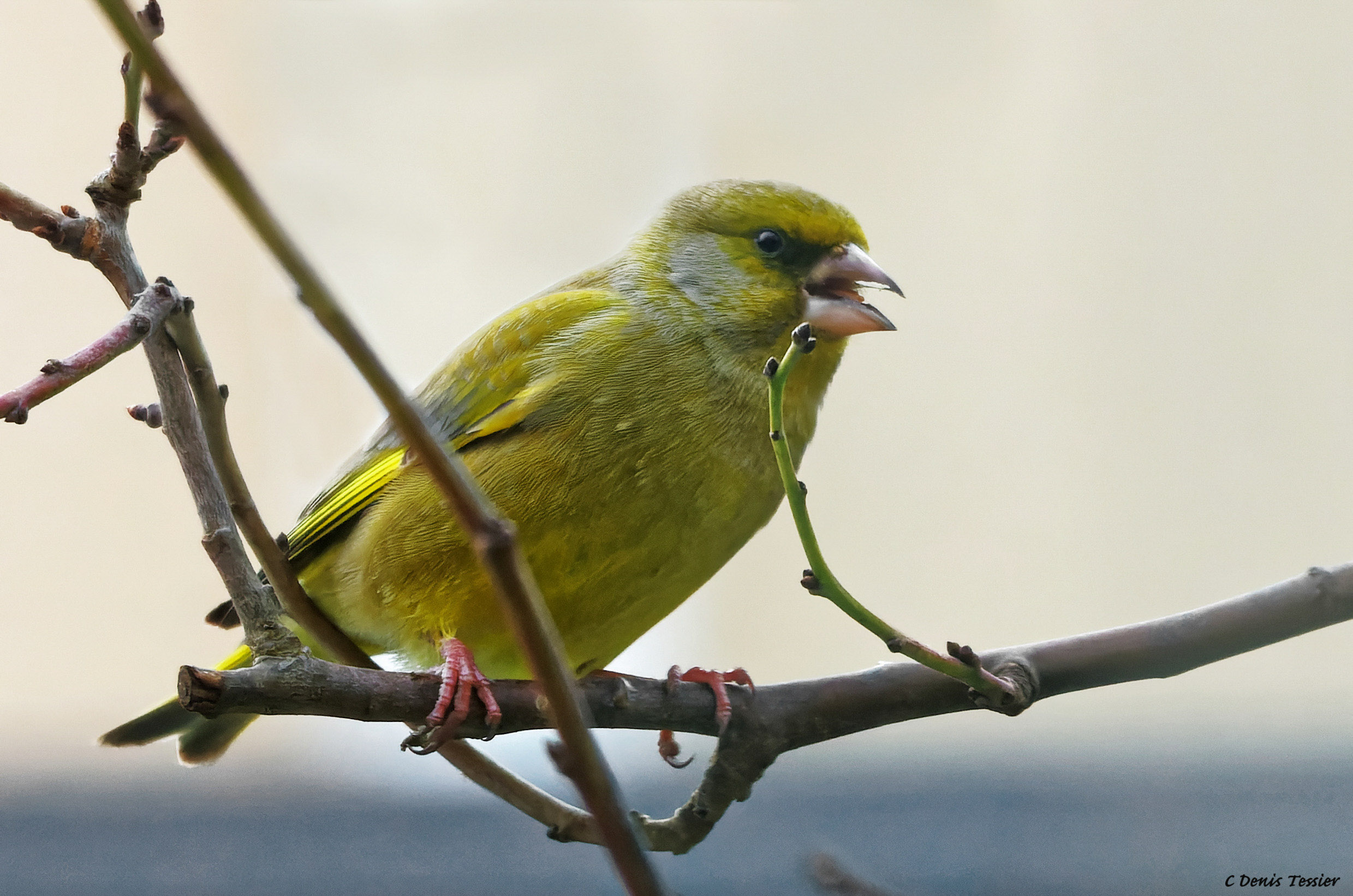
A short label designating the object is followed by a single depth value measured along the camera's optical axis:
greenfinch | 3.06
